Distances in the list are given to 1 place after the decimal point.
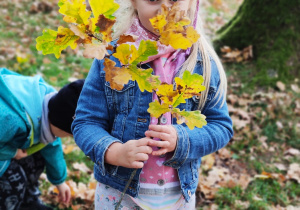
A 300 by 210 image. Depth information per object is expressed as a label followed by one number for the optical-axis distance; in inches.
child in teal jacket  75.7
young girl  53.3
